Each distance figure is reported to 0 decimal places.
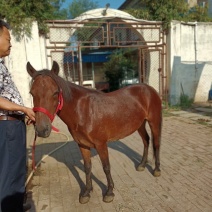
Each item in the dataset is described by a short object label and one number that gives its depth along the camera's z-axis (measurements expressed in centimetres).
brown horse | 200
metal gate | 781
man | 192
